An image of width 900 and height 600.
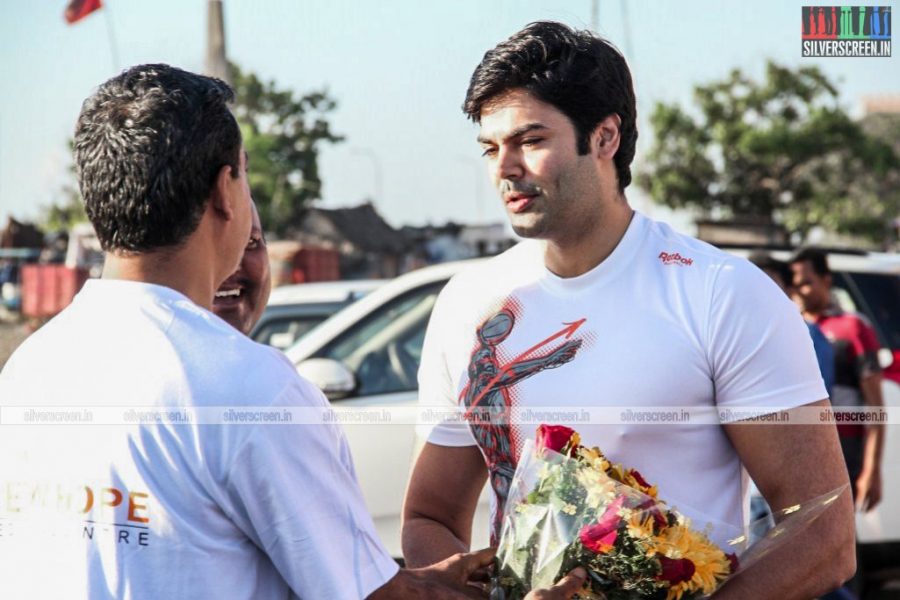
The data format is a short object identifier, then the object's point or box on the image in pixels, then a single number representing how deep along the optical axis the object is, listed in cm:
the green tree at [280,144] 3641
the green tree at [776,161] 4369
